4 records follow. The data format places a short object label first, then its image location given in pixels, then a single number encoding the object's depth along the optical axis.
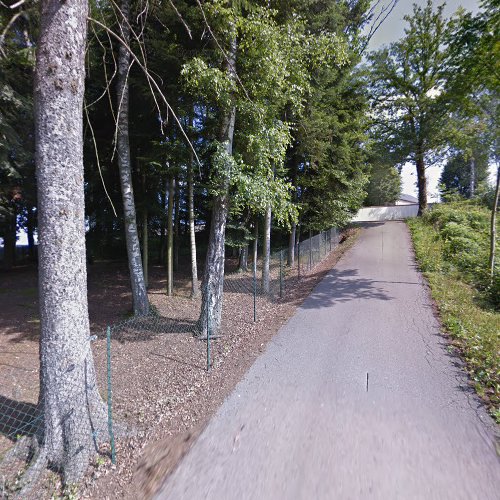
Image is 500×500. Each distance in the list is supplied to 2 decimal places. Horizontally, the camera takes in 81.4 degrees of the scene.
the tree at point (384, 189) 26.26
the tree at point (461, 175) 27.20
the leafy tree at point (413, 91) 18.17
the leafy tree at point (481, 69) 6.94
